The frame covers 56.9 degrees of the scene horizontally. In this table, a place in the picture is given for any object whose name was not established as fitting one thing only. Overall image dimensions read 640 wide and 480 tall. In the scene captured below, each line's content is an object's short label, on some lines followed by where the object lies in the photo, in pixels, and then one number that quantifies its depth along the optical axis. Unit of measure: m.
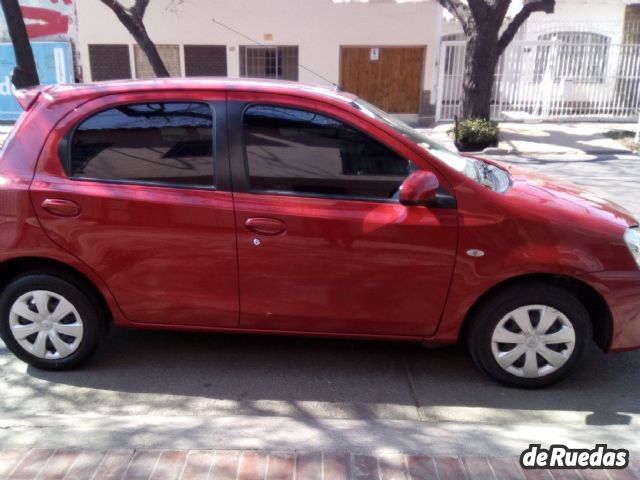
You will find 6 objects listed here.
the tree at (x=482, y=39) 12.02
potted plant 12.89
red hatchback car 3.40
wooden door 17.42
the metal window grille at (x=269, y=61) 17.58
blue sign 16.97
